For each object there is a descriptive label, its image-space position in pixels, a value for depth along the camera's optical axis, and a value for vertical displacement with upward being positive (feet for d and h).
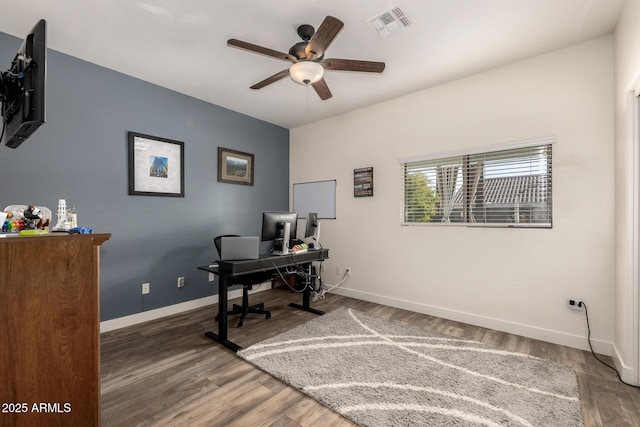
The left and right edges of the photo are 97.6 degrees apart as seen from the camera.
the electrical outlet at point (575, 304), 8.32 -2.67
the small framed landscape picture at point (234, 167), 13.14 +2.36
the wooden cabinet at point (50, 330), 3.35 -1.50
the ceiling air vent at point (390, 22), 7.09 +5.11
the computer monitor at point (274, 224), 10.03 -0.34
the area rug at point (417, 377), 5.60 -3.98
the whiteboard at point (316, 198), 14.69 +0.91
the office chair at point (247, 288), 9.95 -2.71
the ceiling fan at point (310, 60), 6.88 +4.13
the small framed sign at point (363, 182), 13.10 +1.57
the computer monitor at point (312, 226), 11.26 -0.45
